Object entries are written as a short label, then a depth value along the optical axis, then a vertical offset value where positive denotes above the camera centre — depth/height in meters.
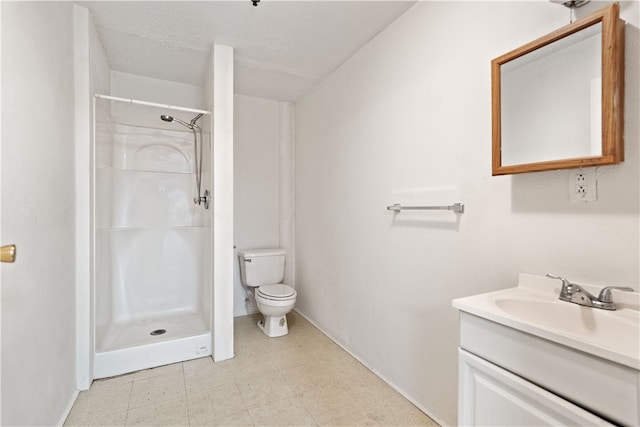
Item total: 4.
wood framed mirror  0.95 +0.41
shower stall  2.38 -0.16
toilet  2.60 -0.71
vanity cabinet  0.71 -0.40
